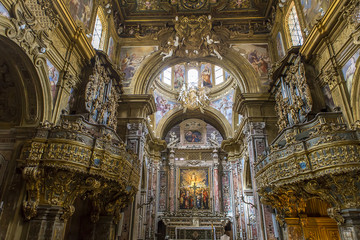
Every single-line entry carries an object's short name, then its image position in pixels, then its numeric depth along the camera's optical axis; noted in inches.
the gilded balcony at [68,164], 282.7
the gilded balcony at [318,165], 267.1
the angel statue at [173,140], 950.4
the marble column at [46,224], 274.9
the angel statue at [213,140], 954.8
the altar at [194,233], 783.7
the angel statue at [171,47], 600.4
